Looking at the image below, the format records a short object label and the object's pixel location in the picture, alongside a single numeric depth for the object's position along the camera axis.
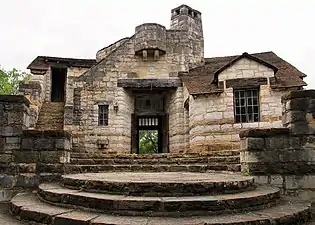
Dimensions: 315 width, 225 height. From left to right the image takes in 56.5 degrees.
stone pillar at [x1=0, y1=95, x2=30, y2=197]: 5.90
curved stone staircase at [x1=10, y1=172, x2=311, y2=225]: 3.72
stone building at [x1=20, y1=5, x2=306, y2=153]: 12.10
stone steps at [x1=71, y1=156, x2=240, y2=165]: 8.43
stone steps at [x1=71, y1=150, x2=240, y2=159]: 9.28
